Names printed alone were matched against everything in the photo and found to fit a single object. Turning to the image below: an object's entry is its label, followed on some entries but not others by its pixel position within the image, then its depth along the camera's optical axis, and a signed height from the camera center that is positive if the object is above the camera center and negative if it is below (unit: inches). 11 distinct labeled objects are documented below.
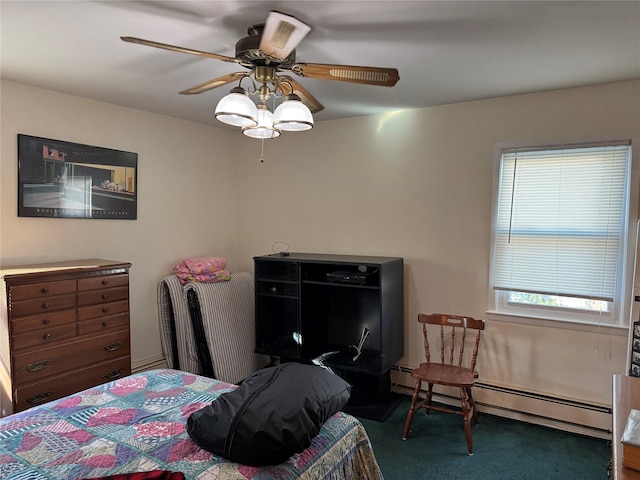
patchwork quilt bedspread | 54.6 -32.8
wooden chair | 107.7 -38.9
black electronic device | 125.3 -15.4
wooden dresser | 93.7 -27.2
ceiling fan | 61.2 +27.9
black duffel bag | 54.5 -27.2
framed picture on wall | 110.0 +11.5
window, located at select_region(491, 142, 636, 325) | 107.0 +0.0
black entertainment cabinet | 125.7 -29.8
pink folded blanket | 143.3 -16.6
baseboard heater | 109.7 -52.1
